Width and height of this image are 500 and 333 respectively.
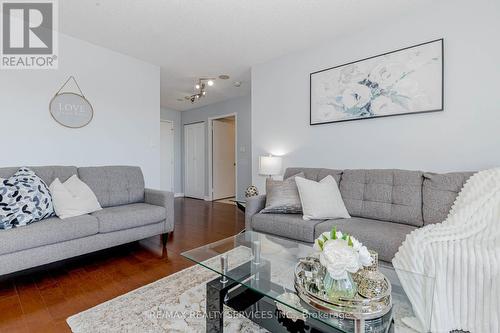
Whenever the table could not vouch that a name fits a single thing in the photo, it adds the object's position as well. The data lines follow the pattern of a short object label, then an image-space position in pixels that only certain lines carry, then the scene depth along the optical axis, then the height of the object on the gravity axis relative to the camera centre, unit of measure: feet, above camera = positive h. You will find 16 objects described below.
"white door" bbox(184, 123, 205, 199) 20.18 +0.24
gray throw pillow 7.78 -1.14
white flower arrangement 3.27 -1.28
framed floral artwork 7.35 +2.65
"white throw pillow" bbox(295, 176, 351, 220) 7.12 -1.12
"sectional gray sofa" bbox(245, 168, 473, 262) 6.01 -1.31
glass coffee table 3.36 -2.06
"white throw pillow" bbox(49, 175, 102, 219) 7.16 -1.11
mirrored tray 3.31 -1.99
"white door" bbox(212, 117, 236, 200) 19.72 +0.42
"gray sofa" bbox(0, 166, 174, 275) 5.93 -1.78
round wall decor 9.07 +2.08
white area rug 4.67 -3.16
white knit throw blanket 3.80 -1.86
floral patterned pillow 6.20 -1.02
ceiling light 13.96 +4.75
